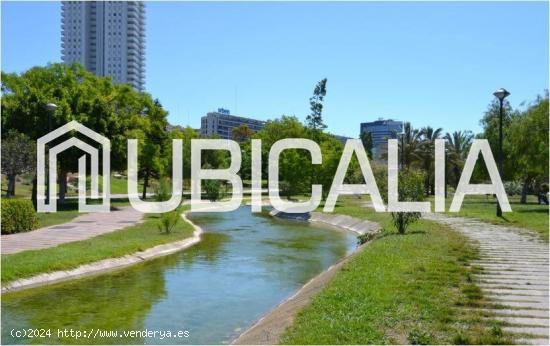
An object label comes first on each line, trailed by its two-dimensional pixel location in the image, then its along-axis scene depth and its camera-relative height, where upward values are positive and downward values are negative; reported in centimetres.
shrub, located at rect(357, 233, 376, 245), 1984 -236
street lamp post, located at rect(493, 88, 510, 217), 2312 +397
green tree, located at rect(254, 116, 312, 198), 4809 +203
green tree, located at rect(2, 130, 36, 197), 2523 +115
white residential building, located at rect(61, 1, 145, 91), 18238 +5216
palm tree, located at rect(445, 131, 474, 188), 5878 +363
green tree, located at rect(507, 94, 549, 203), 2830 +248
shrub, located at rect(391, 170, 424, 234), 1806 -31
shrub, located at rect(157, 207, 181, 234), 2232 -196
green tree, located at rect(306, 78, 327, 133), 7206 +990
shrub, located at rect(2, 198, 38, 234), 2023 -157
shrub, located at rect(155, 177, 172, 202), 3038 -82
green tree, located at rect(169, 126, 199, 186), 6131 +340
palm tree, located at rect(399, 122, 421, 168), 5919 +411
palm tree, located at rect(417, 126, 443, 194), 5788 +270
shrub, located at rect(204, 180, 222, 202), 4841 -110
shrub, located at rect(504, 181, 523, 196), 6078 -103
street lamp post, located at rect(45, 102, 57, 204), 2338 +333
